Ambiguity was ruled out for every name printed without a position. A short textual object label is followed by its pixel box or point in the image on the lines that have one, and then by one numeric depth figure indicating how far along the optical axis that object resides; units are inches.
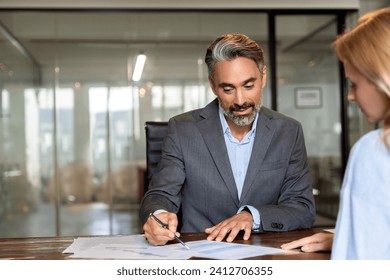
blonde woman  44.8
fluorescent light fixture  244.2
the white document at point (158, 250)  67.7
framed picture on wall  251.4
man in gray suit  97.7
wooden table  68.3
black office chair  115.6
